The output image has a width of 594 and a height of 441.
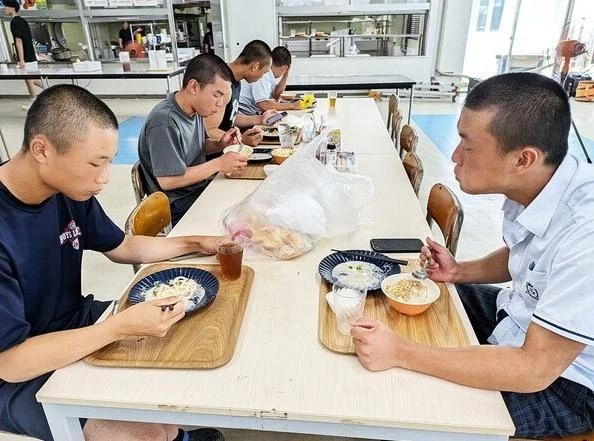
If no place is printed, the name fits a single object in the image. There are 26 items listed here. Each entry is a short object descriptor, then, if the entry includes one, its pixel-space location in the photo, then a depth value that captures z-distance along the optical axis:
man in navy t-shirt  0.93
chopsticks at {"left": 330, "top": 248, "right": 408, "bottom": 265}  1.30
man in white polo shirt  0.87
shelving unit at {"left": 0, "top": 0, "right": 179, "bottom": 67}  7.23
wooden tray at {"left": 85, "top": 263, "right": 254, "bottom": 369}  0.93
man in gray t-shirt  2.04
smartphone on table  1.40
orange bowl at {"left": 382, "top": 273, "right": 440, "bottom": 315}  1.08
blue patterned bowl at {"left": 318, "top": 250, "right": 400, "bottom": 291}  1.24
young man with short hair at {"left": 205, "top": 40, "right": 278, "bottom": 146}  3.21
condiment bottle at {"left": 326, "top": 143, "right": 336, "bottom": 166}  2.20
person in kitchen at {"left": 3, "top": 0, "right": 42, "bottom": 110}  6.77
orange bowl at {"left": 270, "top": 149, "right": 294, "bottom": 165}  2.34
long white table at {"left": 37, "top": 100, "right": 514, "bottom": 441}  0.81
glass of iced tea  1.23
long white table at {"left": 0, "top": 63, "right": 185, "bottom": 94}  5.26
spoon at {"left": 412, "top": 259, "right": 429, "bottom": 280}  1.21
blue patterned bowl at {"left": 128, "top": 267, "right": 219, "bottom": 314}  1.11
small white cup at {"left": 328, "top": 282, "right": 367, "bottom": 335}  1.04
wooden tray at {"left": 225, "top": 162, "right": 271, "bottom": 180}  2.16
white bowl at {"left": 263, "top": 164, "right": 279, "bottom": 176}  2.16
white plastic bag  1.40
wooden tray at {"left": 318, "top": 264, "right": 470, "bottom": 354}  0.99
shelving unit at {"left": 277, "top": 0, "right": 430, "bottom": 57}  7.55
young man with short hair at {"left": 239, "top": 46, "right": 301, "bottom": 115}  3.96
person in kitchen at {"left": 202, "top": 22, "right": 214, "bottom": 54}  8.07
